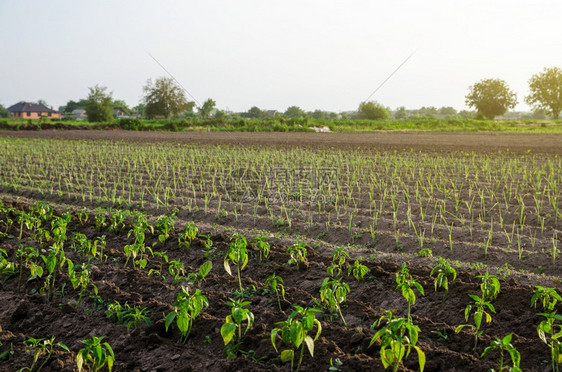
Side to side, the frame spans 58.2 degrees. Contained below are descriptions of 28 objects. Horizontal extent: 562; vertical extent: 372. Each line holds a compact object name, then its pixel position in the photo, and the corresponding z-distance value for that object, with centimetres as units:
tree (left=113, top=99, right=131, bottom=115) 8294
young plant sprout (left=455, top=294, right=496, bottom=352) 325
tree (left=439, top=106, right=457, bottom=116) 10109
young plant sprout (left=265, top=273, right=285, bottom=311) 376
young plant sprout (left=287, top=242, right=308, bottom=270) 463
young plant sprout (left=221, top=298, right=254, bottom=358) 301
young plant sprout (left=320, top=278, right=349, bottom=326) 350
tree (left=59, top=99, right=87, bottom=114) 10748
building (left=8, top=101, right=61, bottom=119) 8995
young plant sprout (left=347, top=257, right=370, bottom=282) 417
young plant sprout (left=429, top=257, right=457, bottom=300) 394
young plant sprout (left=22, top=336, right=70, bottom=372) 309
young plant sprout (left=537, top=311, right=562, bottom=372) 291
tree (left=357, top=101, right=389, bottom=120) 4919
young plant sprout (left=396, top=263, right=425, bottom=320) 346
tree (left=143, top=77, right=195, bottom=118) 5641
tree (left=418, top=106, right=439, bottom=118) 9462
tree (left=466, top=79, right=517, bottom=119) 6850
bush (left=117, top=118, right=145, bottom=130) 3906
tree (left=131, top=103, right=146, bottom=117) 8348
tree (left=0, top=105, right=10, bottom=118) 8989
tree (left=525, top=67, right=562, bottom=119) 7181
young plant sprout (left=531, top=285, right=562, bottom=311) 343
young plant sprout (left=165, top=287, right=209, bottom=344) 321
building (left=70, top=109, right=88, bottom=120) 8562
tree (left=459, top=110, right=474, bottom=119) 7606
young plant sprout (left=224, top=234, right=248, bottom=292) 420
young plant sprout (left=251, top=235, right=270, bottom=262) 454
